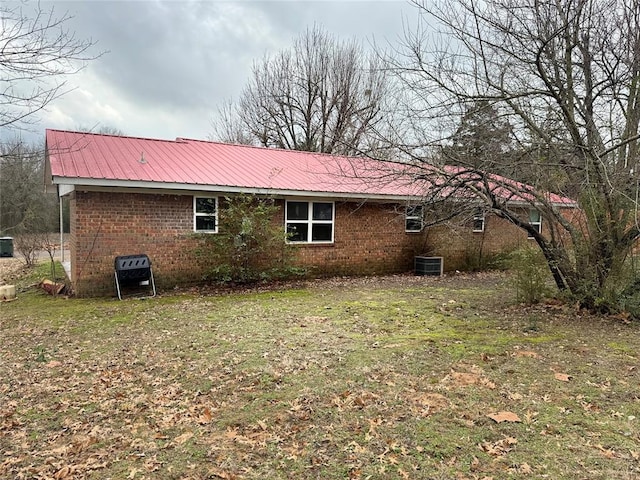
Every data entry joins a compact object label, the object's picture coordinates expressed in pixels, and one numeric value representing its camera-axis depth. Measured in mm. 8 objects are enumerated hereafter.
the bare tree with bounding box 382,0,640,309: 6719
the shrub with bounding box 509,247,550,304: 7824
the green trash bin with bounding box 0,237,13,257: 19469
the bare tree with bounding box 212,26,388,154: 23297
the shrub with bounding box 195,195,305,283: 10141
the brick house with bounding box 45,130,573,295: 9141
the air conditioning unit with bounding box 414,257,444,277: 13139
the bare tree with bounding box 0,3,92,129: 4562
